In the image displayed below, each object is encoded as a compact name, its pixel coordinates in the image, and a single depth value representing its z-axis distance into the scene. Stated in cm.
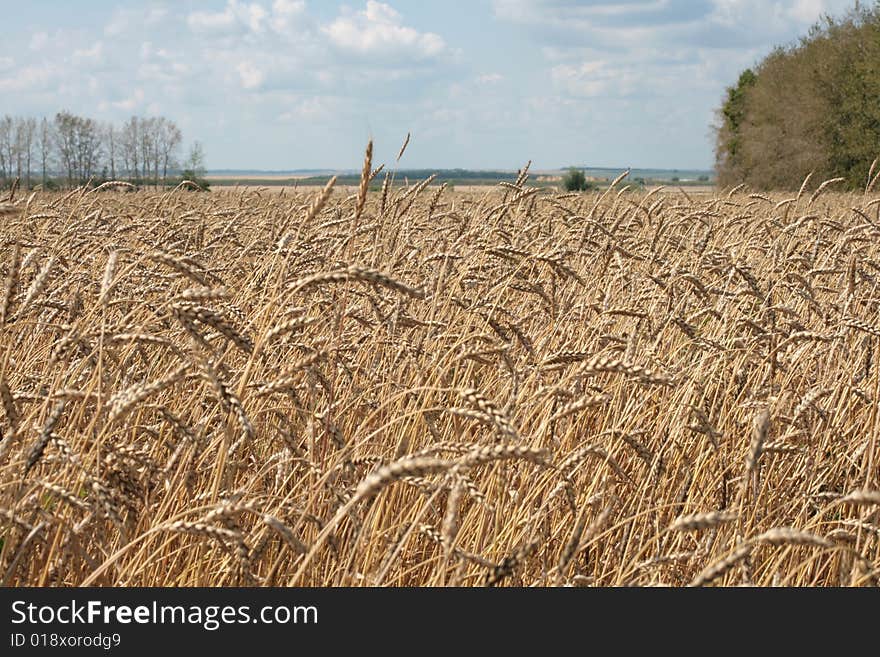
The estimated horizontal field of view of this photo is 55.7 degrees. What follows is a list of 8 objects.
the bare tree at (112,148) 8756
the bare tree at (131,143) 9081
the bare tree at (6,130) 8005
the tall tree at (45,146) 8294
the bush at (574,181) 4455
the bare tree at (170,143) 9235
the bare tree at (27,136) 7846
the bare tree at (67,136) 7675
